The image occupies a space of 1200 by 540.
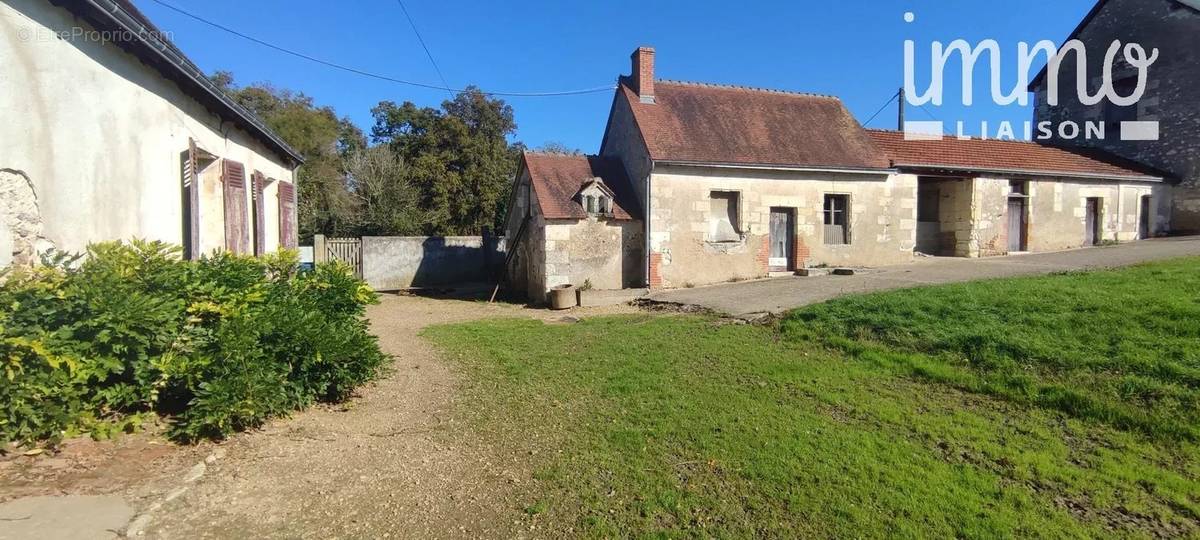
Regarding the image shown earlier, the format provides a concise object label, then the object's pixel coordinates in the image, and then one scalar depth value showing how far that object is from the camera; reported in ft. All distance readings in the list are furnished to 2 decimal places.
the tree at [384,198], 73.97
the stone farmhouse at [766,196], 45.65
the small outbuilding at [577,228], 44.27
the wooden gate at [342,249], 55.11
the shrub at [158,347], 10.94
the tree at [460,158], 81.76
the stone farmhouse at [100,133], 13.24
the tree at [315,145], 75.61
